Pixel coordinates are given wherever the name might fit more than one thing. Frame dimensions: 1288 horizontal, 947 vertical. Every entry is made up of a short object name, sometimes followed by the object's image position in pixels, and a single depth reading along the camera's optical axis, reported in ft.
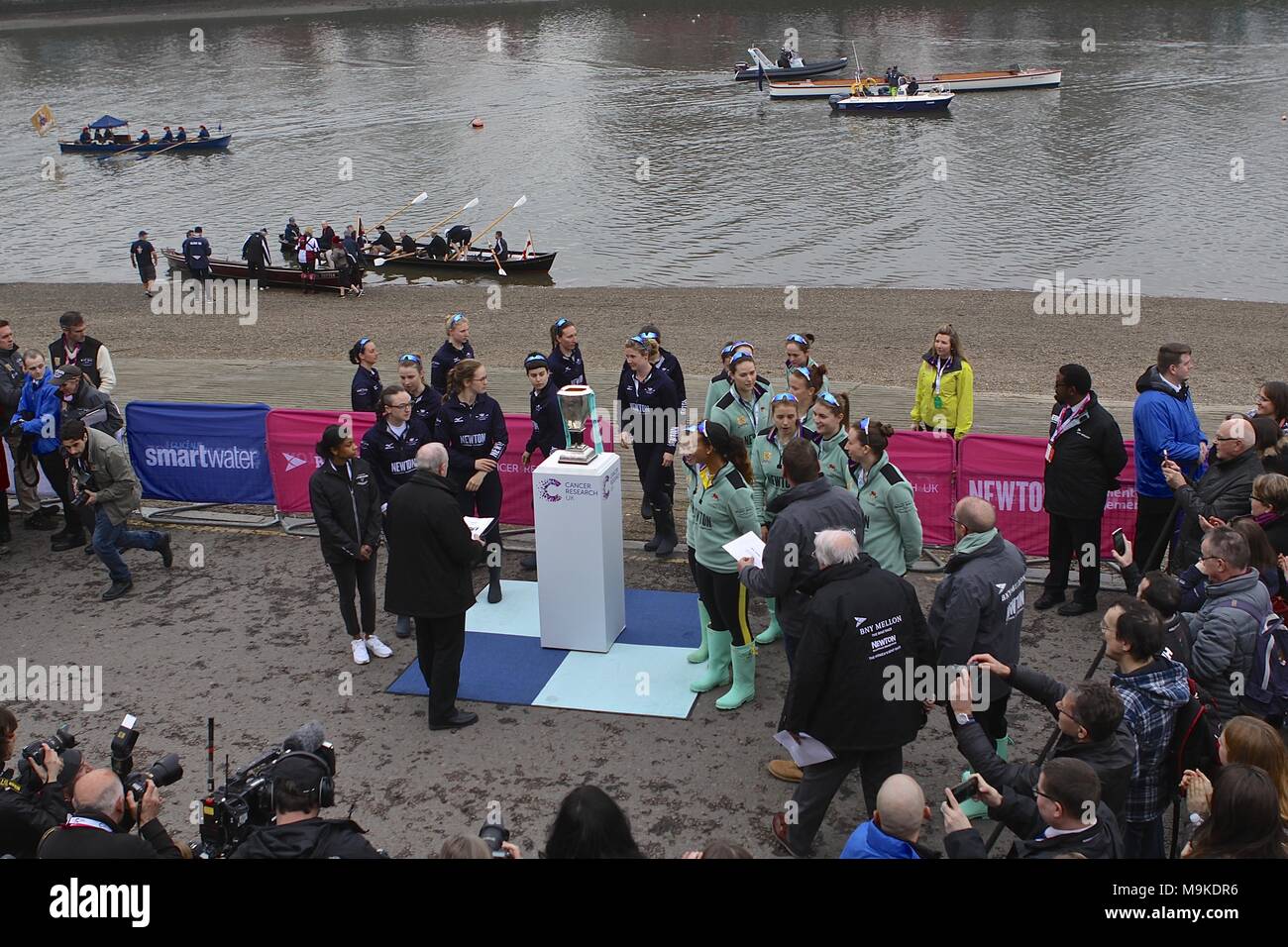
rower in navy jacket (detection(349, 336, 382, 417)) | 35.63
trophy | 29.43
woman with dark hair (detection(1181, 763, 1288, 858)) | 14.96
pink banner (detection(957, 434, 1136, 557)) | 32.71
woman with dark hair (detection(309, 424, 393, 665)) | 28.37
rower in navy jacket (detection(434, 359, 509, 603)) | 31.99
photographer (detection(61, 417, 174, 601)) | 32.78
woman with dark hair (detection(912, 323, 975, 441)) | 34.27
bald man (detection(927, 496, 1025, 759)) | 20.94
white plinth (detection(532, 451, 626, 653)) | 28.71
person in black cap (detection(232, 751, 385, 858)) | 15.03
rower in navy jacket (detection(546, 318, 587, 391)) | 36.19
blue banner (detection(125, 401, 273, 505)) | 38.52
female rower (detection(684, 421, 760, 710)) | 25.02
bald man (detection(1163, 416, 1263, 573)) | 25.58
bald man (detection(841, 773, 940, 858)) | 14.94
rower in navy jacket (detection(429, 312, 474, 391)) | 36.17
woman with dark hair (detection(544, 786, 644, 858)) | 13.83
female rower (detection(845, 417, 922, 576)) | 24.99
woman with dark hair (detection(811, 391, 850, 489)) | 27.43
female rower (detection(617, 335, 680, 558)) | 34.17
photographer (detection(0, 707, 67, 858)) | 17.10
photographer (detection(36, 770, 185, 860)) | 14.87
